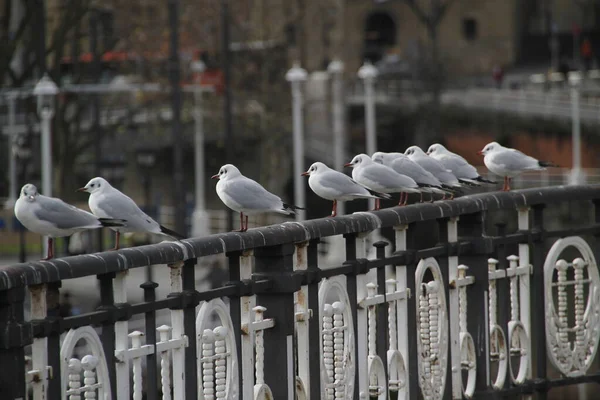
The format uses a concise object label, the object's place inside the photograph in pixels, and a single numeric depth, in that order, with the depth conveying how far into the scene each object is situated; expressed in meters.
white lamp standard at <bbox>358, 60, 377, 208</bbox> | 62.09
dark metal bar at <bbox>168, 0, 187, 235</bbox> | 50.03
